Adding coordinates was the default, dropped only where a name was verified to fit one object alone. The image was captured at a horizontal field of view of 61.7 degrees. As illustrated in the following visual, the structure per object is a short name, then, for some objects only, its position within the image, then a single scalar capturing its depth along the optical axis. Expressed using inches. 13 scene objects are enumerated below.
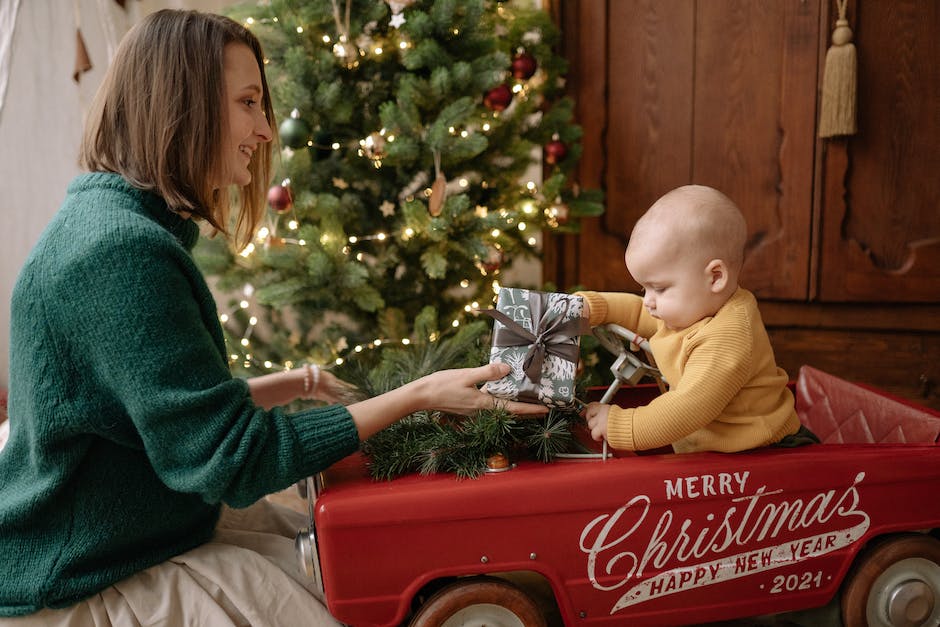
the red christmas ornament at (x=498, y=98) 78.5
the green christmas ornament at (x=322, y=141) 79.4
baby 45.5
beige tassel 83.5
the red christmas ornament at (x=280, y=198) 73.8
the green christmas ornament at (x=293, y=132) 74.2
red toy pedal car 42.6
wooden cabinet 86.1
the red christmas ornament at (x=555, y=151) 87.0
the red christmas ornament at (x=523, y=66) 83.7
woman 37.4
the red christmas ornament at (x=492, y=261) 77.4
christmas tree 75.2
